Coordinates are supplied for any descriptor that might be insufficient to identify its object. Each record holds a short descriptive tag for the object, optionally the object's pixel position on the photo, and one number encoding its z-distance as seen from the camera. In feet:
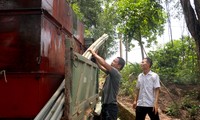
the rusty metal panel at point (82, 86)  6.63
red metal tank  6.83
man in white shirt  10.50
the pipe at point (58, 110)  5.96
